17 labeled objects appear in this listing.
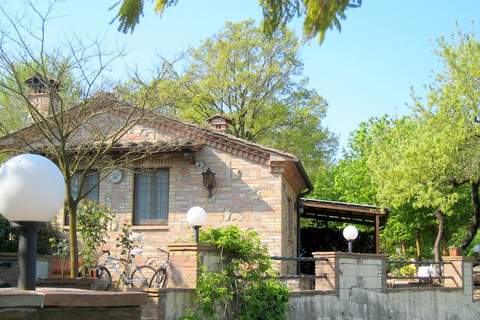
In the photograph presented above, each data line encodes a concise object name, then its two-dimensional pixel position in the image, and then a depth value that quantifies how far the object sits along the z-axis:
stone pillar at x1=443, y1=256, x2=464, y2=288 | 16.23
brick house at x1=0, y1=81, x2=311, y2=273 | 15.88
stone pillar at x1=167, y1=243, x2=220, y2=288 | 9.65
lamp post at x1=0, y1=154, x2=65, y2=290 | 3.53
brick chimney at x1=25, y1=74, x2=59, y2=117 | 12.46
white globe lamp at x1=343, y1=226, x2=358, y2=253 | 14.00
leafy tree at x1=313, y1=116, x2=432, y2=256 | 29.45
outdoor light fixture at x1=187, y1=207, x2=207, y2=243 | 10.39
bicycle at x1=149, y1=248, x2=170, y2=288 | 12.02
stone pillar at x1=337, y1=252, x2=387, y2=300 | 12.68
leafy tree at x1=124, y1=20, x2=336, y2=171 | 34.28
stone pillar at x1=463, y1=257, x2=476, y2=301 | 16.31
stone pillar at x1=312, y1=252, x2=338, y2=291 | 12.50
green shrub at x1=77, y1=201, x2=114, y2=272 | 14.40
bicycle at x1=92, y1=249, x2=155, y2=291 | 13.08
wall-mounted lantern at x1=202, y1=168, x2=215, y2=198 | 16.12
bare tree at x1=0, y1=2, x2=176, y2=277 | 12.01
